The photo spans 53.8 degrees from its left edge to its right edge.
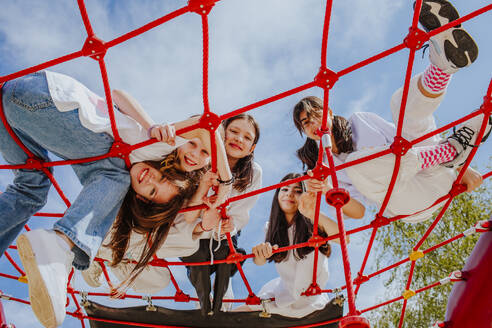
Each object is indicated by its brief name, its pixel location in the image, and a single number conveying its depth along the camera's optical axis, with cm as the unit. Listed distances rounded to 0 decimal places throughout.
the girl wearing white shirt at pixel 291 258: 211
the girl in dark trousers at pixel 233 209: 194
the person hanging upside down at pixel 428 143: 159
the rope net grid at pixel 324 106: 129
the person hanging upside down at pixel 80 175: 111
